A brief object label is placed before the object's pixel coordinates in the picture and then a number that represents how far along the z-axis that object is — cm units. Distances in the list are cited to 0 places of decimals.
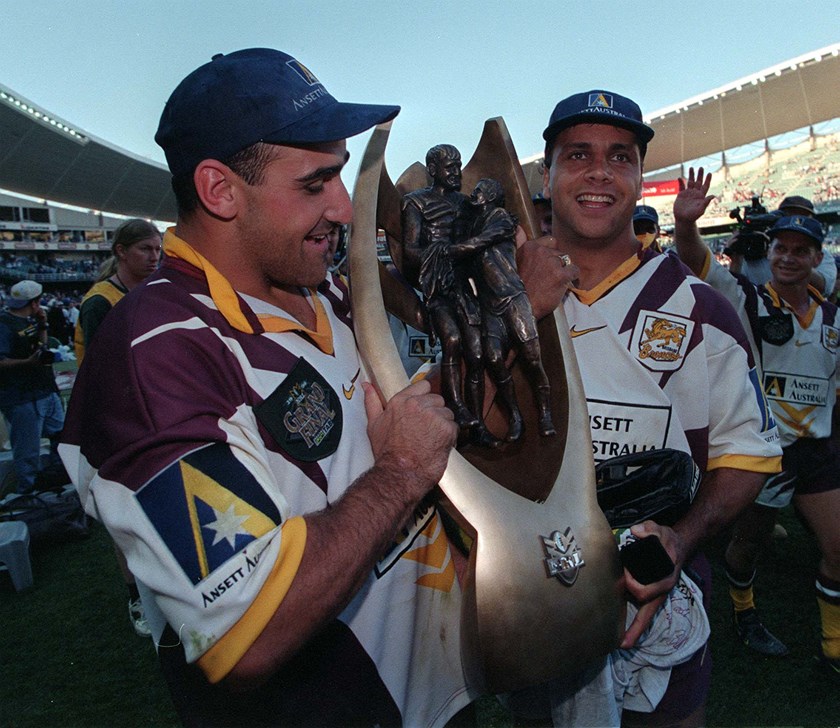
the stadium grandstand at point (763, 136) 3152
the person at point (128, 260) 400
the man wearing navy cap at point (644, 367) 182
